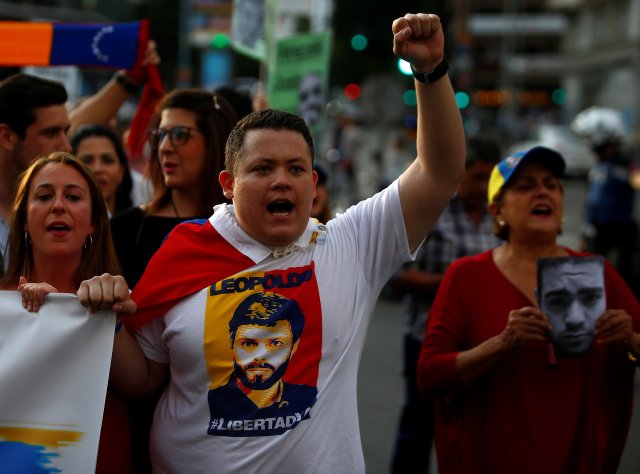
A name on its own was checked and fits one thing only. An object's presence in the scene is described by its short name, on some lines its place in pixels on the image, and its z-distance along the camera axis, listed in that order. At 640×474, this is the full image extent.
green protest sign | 9.05
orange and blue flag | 5.39
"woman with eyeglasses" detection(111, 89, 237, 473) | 3.84
